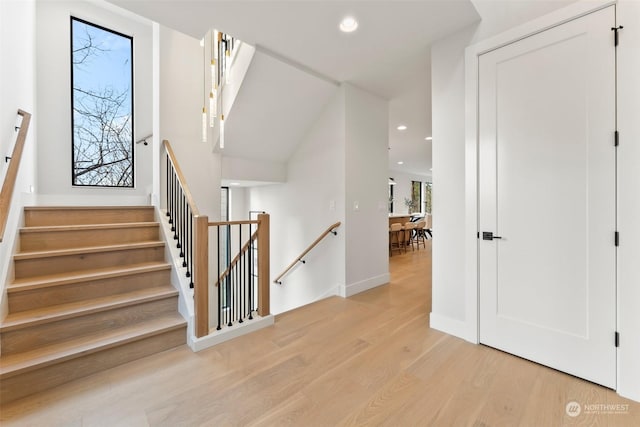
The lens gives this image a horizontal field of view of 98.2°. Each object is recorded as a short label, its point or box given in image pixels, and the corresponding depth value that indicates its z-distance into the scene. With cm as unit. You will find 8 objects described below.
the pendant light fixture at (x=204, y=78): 399
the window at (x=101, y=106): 426
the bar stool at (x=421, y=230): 839
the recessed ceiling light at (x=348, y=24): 246
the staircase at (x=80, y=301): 188
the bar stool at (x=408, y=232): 762
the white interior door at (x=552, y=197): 186
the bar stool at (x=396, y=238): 708
